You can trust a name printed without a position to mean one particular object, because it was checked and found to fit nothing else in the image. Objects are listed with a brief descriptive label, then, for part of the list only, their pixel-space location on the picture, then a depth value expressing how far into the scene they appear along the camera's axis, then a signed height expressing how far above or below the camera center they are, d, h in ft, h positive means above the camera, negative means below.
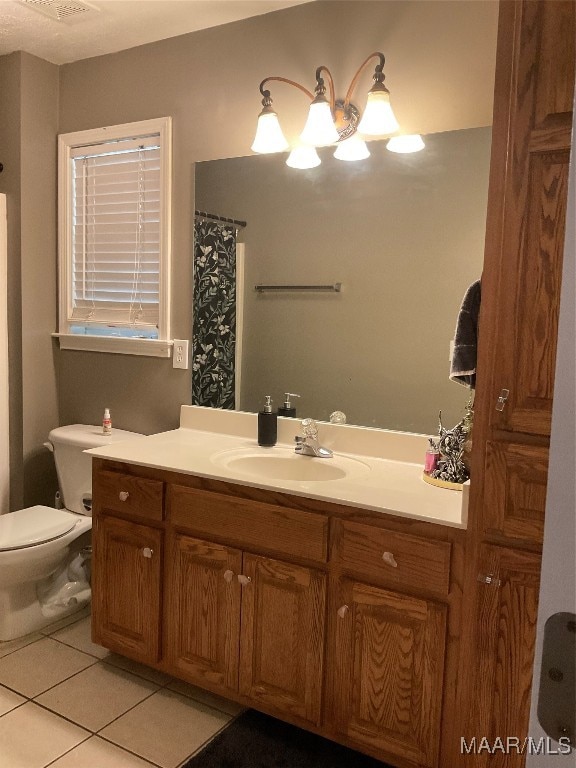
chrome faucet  7.16 -1.38
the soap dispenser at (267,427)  7.67 -1.27
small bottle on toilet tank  8.98 -1.51
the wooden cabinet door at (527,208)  4.53 +0.92
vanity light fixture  6.61 +2.31
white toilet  7.82 -2.91
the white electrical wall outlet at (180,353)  8.58 -0.44
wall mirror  6.64 +0.64
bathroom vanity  5.37 -2.48
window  8.66 +1.17
